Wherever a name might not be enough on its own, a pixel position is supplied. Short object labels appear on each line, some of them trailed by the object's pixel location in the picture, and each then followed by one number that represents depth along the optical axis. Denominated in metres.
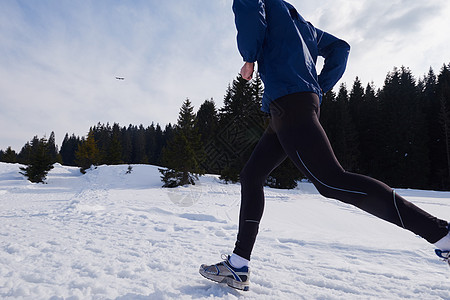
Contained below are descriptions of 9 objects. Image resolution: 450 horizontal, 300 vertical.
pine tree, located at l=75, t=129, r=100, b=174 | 27.25
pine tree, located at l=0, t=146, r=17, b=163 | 36.64
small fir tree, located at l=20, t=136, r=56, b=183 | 17.50
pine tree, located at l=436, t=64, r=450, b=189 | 22.38
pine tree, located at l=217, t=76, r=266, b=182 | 14.23
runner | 1.03
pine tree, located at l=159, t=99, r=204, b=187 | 12.98
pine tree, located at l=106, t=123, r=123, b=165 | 30.44
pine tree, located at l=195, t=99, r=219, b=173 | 15.79
